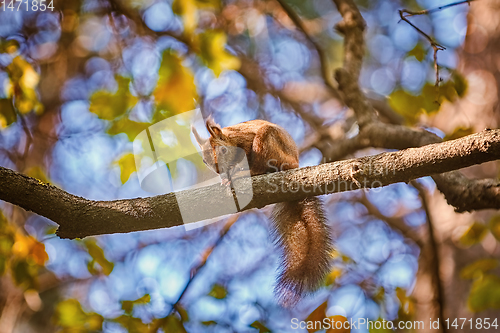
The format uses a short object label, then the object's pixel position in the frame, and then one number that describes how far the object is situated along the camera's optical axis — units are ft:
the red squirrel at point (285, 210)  22.36
